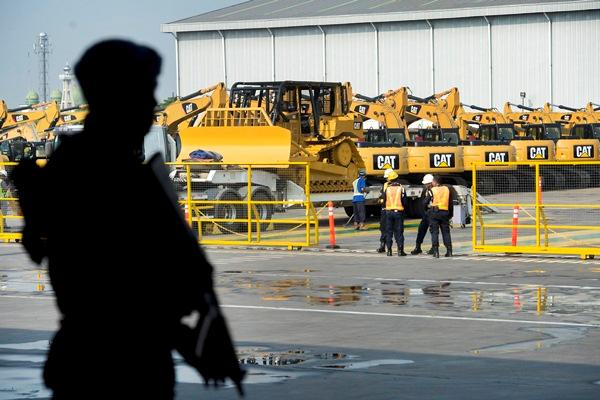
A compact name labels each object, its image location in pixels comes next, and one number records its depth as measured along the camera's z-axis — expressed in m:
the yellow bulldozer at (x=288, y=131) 33.81
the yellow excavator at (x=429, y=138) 42.62
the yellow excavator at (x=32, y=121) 63.40
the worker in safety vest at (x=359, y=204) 33.22
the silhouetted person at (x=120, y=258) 4.05
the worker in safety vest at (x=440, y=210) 24.67
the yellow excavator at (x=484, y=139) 47.09
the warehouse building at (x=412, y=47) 81.75
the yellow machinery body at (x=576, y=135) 55.22
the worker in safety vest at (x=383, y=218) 25.77
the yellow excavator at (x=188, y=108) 47.56
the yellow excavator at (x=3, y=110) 61.17
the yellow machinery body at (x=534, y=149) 52.91
